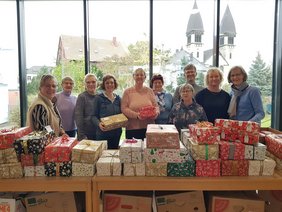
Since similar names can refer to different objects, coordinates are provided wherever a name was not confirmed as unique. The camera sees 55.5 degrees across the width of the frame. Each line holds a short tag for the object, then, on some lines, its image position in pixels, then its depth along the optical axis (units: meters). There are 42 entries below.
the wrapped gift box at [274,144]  1.83
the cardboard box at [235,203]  1.83
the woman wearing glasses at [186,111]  2.68
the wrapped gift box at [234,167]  1.76
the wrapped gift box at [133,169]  1.77
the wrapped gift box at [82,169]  1.78
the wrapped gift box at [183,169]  1.76
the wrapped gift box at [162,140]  1.76
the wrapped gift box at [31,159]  1.77
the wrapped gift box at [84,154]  1.77
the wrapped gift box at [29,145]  1.76
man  3.26
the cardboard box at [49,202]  1.88
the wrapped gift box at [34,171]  1.78
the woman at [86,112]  3.14
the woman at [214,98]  2.95
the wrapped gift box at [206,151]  1.75
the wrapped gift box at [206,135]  1.75
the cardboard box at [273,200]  2.00
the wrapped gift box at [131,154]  1.77
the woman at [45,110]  2.40
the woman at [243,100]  2.84
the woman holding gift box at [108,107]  3.04
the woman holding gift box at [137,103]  3.02
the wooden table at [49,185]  1.71
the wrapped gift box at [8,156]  1.76
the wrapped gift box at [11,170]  1.76
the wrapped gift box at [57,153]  1.77
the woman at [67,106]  3.38
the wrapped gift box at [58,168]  1.78
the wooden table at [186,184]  1.71
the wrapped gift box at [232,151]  1.75
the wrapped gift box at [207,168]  1.76
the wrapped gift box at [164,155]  1.76
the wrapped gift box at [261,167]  1.76
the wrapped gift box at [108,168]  1.78
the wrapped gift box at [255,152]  1.75
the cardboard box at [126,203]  1.86
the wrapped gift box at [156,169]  1.77
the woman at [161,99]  3.20
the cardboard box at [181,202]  1.88
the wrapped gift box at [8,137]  1.76
